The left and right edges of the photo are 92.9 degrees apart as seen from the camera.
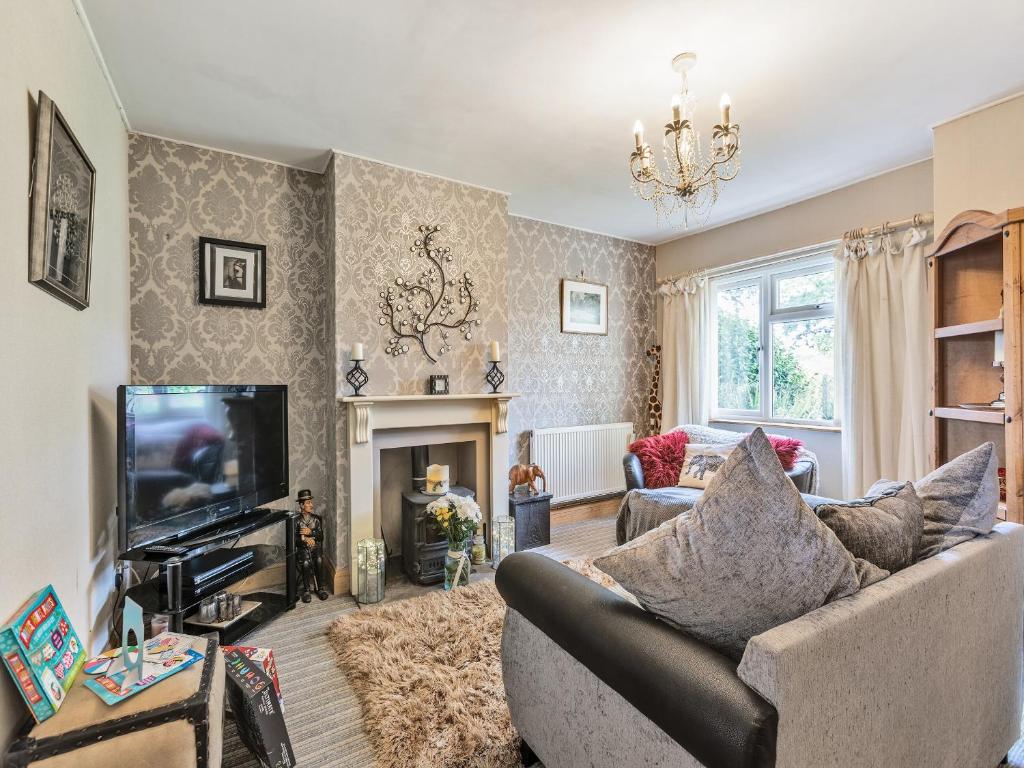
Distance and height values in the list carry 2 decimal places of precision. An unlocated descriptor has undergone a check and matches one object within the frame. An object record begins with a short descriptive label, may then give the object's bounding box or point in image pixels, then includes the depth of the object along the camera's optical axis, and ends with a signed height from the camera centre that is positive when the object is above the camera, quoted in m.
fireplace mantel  2.93 -0.23
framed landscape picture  4.39 +0.77
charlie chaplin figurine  2.86 -0.90
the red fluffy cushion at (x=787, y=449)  3.25 -0.41
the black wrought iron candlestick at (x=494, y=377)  3.51 +0.10
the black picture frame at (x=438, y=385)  3.24 +0.04
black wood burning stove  2.99 -0.96
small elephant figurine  3.68 -0.64
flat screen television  1.98 -0.30
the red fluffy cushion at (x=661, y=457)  3.59 -0.51
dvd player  2.13 -0.83
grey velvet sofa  0.89 -0.62
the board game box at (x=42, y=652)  1.06 -0.60
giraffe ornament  4.89 -0.09
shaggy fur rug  1.64 -1.18
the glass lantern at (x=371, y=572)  2.75 -1.02
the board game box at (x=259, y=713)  1.49 -1.01
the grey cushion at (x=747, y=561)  1.00 -0.36
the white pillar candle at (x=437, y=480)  3.16 -0.58
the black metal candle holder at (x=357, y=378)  2.96 +0.09
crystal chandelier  1.94 +1.03
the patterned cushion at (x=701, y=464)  3.39 -0.53
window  3.76 +0.39
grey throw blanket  3.05 -0.76
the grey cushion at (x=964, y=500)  1.39 -0.33
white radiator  4.22 -0.61
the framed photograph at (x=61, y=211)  1.30 +0.56
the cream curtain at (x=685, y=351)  4.47 +0.36
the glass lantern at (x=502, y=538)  3.26 -0.99
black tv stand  2.03 -0.84
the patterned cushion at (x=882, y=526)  1.22 -0.36
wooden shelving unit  2.39 +0.29
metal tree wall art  3.12 +0.58
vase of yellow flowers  2.82 -0.78
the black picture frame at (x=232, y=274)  2.83 +0.71
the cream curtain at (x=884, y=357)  3.05 +0.21
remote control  2.04 -0.66
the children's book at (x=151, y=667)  1.17 -0.72
